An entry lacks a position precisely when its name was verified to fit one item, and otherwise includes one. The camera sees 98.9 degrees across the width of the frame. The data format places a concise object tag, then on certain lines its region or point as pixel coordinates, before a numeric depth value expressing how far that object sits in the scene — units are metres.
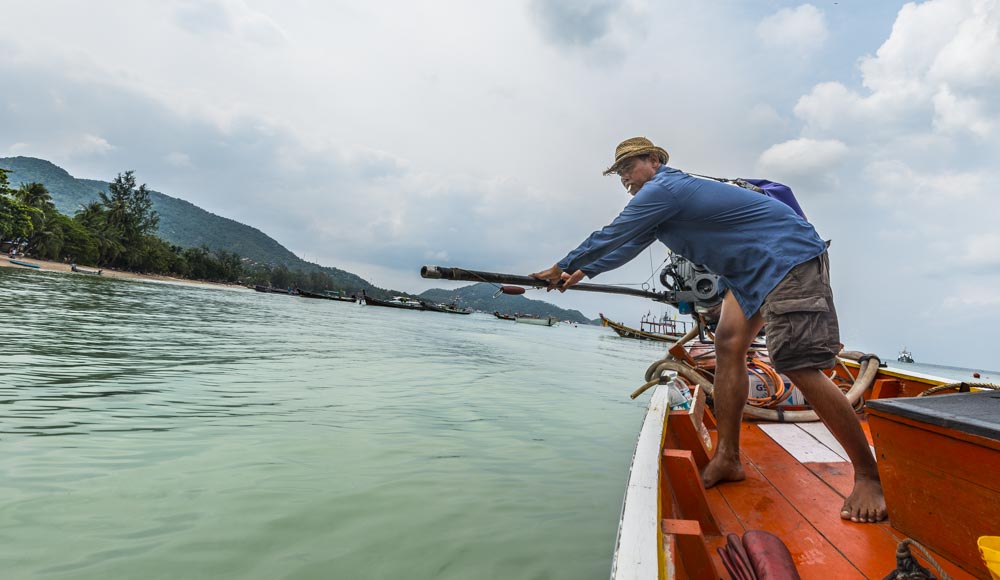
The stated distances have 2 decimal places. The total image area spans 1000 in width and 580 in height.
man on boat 2.01
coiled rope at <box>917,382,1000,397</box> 3.16
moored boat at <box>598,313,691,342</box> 48.84
